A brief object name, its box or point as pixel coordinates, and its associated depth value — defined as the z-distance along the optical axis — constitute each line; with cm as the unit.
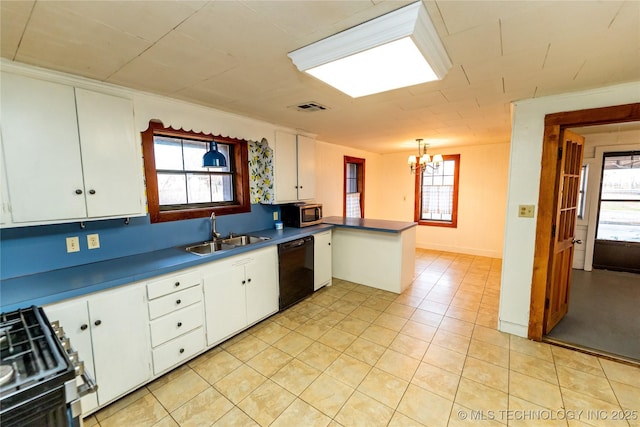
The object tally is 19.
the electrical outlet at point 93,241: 207
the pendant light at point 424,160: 439
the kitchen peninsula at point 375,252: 356
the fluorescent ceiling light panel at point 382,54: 122
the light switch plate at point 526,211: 248
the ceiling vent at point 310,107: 253
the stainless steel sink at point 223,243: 271
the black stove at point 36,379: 85
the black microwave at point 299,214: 361
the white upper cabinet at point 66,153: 160
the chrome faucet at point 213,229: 288
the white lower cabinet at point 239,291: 236
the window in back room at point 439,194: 564
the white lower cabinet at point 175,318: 198
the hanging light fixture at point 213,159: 259
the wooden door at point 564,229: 243
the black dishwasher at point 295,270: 304
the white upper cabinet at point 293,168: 341
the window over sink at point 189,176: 248
